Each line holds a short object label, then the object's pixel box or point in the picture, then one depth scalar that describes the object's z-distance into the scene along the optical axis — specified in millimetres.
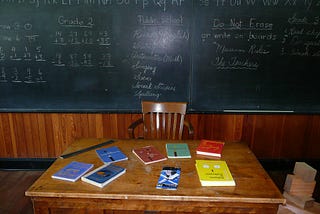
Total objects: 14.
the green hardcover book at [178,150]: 1594
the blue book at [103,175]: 1282
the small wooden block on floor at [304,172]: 2086
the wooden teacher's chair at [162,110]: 2127
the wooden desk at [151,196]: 1207
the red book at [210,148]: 1602
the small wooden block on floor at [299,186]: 2125
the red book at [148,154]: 1532
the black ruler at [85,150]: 1580
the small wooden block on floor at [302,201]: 2119
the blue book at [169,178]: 1271
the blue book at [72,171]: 1333
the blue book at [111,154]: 1532
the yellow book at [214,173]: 1296
